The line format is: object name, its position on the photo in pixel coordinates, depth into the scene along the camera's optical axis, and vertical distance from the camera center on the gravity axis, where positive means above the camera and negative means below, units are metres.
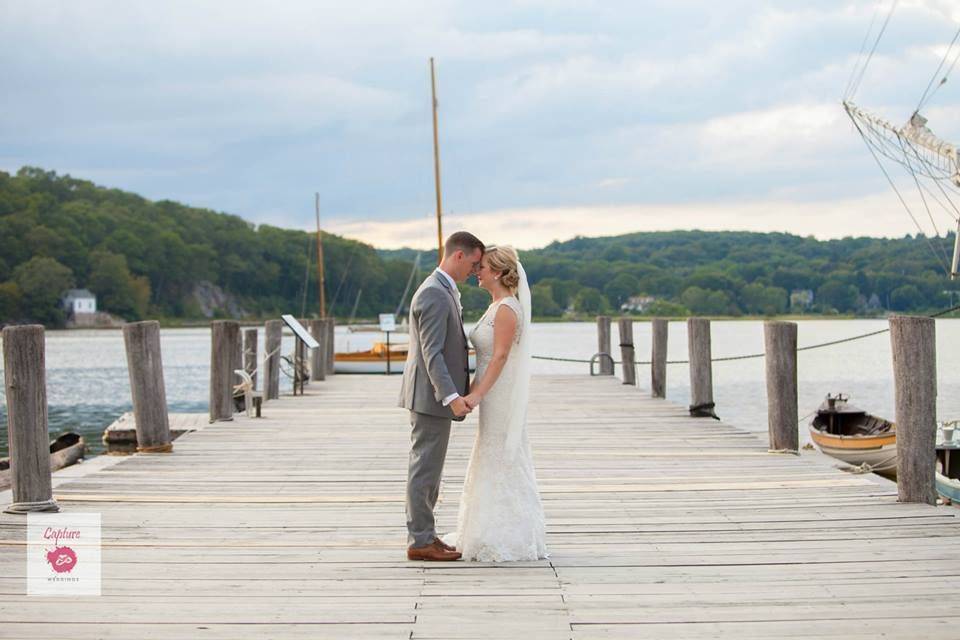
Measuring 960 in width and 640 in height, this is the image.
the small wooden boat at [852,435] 17.94 -2.32
